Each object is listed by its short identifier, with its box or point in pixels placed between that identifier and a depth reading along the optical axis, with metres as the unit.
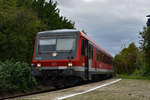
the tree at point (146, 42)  31.05
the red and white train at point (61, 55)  14.20
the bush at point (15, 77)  12.64
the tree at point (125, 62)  61.02
